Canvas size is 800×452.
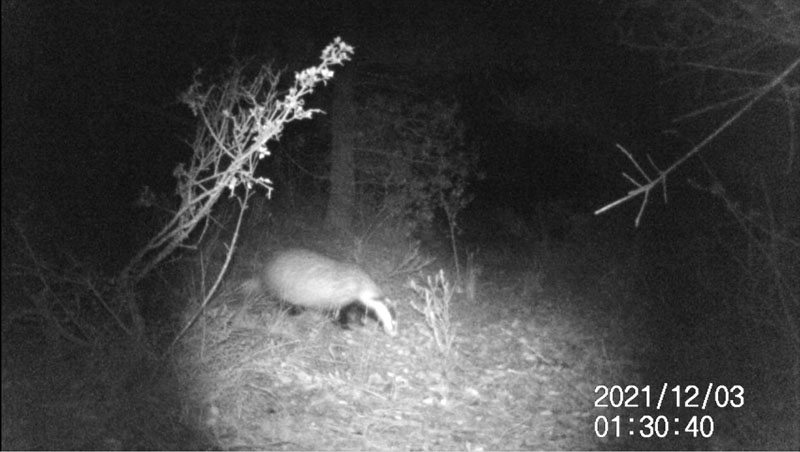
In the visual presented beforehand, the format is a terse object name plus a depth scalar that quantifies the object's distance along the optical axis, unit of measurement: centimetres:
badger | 654
